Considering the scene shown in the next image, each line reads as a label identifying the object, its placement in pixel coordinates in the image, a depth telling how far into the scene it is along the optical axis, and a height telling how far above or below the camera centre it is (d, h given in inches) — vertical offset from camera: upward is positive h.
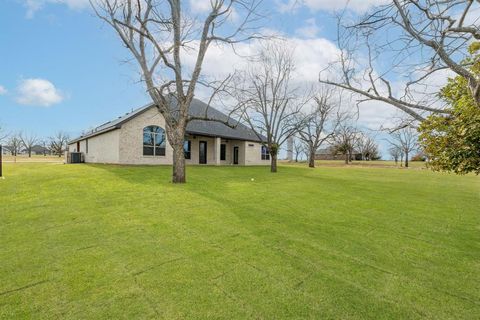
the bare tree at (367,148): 2401.5 +80.6
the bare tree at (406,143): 1720.5 +90.2
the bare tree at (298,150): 2741.1 +69.0
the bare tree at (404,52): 179.0 +82.4
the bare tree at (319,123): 1104.2 +159.2
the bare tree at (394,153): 2235.5 +33.2
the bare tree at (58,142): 2575.8 +138.3
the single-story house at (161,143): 736.3 +44.8
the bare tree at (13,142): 2596.0 +139.2
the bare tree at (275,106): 814.5 +161.8
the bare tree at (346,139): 1825.8 +129.2
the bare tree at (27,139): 2773.1 +178.9
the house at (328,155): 2587.6 +14.0
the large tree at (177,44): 432.8 +193.9
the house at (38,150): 3619.1 +78.8
